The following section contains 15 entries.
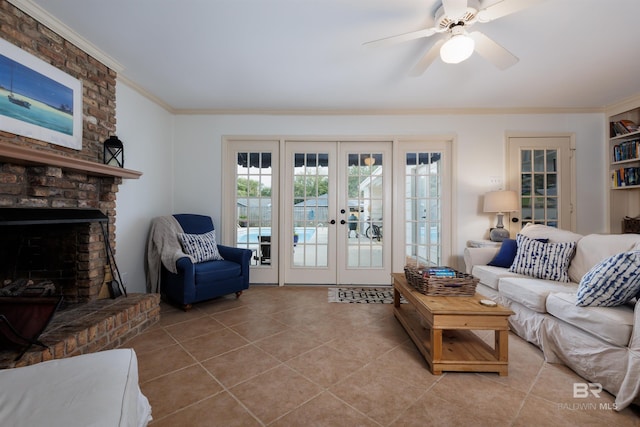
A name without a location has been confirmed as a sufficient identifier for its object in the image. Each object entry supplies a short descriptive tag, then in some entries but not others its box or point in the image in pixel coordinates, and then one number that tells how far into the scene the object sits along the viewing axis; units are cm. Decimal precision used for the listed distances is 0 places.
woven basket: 195
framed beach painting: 175
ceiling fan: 155
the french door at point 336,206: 368
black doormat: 306
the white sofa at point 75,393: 73
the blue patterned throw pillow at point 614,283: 158
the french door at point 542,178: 358
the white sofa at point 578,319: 146
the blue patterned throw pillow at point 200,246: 299
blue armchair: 269
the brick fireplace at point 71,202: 172
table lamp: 321
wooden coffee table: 166
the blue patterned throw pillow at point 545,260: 233
